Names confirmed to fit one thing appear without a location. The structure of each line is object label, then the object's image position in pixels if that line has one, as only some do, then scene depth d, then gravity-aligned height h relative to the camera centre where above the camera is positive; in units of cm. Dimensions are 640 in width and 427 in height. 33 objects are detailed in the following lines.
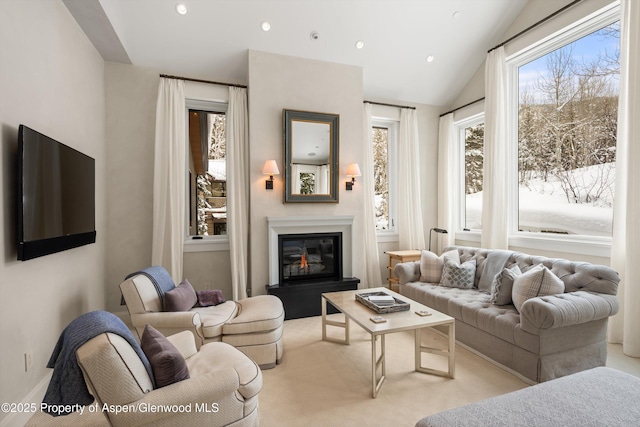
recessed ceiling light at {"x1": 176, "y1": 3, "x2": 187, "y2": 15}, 346 +226
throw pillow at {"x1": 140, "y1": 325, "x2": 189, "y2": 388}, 156 -76
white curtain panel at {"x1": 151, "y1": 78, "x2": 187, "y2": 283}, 385 +40
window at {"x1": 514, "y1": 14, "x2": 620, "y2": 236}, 327 +92
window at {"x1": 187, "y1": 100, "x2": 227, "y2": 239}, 430 +57
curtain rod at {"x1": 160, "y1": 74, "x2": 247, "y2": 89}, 393 +170
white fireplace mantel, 397 -23
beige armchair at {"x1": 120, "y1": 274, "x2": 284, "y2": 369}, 253 -93
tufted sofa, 226 -90
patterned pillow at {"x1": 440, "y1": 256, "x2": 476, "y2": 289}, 348 -71
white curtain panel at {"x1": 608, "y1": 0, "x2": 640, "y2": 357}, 280 +19
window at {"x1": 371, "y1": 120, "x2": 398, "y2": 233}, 531 +67
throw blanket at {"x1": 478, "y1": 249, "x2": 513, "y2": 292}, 333 -59
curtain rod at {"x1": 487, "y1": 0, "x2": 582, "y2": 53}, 339 +225
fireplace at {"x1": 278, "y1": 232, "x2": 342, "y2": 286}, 413 -62
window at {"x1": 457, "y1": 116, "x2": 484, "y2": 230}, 497 +71
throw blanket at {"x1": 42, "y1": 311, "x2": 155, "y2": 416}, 130 -66
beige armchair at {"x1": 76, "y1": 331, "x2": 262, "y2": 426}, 132 -86
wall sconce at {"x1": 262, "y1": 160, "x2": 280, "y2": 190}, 390 +54
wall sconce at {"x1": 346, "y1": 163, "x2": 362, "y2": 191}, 430 +57
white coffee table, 225 -85
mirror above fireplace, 410 +75
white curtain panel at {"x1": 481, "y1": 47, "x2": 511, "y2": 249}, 419 +79
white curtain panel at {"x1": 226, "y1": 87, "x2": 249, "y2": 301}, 406 +30
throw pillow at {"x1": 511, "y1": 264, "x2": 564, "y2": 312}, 253 -60
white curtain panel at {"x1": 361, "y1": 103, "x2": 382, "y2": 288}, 483 -9
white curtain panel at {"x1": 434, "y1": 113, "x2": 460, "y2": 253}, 524 +55
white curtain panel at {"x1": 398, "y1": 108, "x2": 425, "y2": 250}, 514 +44
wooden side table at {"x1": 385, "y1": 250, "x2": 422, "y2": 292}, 463 -70
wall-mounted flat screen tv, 194 +11
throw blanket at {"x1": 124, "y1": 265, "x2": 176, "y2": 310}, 280 -63
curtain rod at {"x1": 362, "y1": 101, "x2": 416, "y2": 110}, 503 +174
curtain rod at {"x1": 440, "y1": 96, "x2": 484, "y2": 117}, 475 +170
